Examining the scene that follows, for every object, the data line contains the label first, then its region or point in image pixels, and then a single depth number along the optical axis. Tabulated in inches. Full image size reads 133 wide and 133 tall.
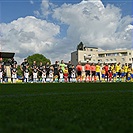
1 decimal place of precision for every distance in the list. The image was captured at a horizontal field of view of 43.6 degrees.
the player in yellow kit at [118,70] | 644.3
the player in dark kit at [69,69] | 582.5
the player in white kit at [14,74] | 514.8
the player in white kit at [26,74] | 526.5
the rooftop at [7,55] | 953.4
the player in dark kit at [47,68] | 579.7
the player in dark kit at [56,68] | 564.6
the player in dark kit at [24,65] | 521.1
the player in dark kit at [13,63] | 526.4
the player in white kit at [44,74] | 559.0
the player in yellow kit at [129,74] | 648.8
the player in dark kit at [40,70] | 570.4
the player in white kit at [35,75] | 555.0
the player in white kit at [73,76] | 585.1
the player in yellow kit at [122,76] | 643.7
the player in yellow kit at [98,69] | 588.2
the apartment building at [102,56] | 2789.4
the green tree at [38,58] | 1997.3
